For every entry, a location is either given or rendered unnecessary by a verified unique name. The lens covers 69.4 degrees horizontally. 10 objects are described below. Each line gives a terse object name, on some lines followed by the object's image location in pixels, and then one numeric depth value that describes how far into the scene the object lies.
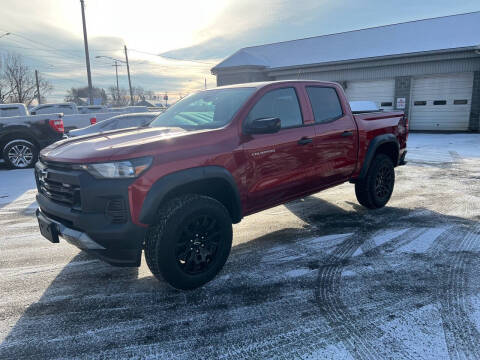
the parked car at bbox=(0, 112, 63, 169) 9.72
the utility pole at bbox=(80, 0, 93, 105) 23.66
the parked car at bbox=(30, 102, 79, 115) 16.31
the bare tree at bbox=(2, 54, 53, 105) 48.19
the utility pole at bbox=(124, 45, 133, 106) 43.91
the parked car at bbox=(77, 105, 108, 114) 20.31
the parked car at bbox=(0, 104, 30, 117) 11.94
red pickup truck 2.80
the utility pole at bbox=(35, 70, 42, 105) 55.83
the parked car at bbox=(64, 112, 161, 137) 9.58
